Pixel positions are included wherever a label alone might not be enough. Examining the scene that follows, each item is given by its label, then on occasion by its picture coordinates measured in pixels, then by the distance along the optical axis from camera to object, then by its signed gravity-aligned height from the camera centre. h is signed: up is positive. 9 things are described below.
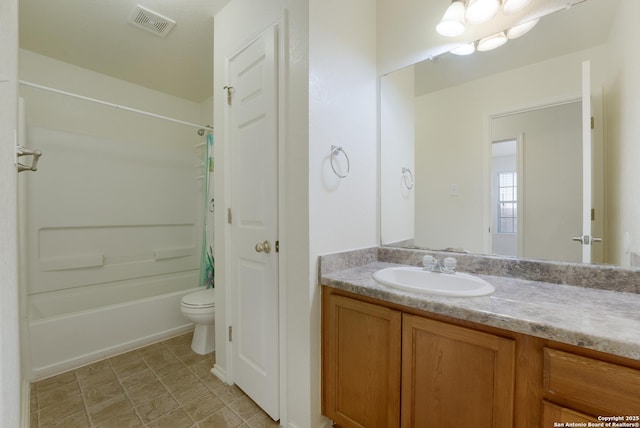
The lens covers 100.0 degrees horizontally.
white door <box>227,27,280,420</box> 1.43 -0.04
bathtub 1.84 -0.89
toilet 2.07 -0.81
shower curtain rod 1.80 +0.85
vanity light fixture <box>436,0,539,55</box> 1.23 +0.92
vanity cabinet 0.84 -0.60
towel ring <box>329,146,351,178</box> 1.37 +0.29
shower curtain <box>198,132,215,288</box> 2.54 -0.25
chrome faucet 1.29 -0.27
